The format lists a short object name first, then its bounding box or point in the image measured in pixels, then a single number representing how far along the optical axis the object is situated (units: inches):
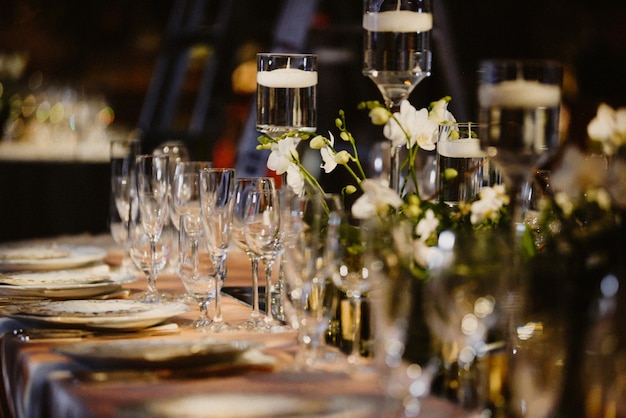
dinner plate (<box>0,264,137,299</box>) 113.7
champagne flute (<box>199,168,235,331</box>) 105.8
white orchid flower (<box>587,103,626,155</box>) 97.4
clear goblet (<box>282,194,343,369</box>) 97.8
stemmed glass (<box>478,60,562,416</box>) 96.7
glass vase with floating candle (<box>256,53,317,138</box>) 116.8
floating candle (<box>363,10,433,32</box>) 113.5
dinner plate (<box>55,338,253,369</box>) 96.6
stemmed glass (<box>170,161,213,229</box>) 113.1
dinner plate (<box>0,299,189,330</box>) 104.0
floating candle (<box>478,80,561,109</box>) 96.8
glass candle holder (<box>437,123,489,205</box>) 110.0
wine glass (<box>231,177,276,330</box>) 104.8
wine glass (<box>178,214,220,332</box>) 106.7
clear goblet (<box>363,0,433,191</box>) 113.7
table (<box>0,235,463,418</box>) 93.0
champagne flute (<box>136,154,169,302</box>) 114.3
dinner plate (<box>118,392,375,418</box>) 91.0
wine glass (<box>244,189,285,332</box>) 104.7
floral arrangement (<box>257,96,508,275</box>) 101.8
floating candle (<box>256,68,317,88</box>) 116.8
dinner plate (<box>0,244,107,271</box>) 123.0
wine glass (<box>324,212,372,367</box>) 97.9
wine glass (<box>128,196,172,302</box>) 114.7
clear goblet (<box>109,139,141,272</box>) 123.8
